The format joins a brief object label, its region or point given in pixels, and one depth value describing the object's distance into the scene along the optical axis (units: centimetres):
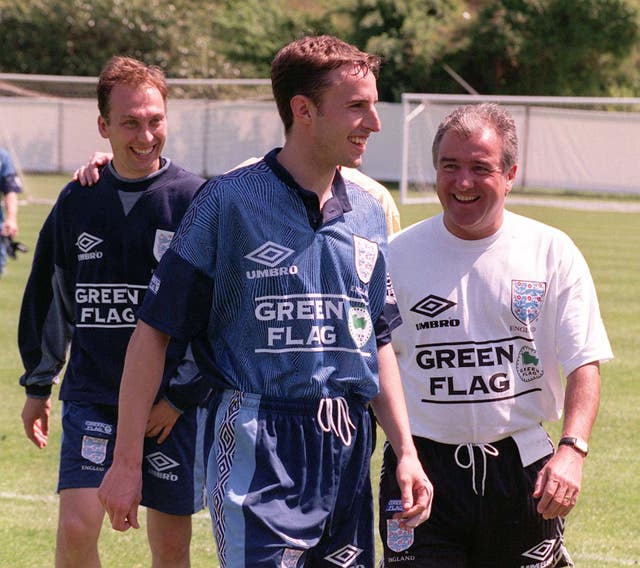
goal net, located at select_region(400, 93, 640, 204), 3269
